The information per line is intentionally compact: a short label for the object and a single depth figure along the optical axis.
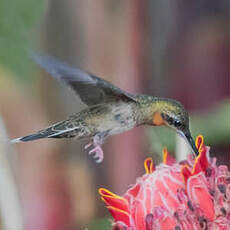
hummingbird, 2.95
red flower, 2.92
